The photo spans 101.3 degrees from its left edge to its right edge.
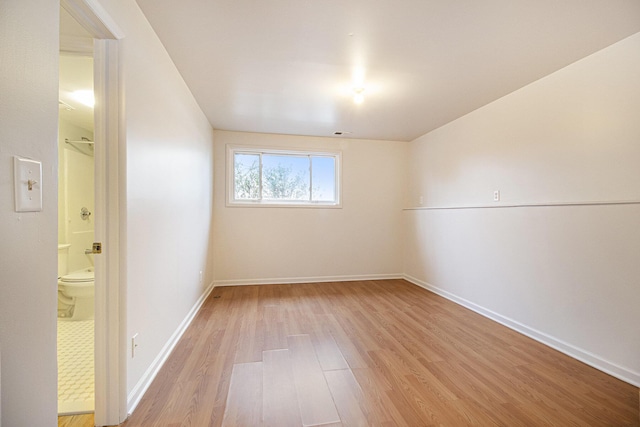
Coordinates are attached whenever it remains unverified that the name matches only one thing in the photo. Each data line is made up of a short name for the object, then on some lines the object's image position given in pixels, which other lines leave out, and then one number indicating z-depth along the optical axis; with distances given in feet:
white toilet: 8.33
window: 13.52
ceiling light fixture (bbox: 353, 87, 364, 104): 8.53
